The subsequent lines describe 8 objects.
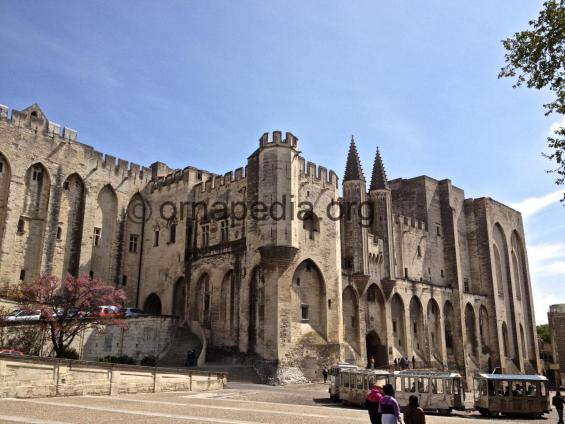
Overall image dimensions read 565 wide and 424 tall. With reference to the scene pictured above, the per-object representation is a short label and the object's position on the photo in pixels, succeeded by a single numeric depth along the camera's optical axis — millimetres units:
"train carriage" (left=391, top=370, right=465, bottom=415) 19109
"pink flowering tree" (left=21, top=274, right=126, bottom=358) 23938
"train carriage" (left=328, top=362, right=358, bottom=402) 20941
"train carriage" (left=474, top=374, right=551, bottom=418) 18922
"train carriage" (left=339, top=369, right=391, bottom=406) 19016
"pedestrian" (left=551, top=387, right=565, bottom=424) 16164
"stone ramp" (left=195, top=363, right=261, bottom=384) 26719
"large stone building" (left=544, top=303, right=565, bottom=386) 53969
